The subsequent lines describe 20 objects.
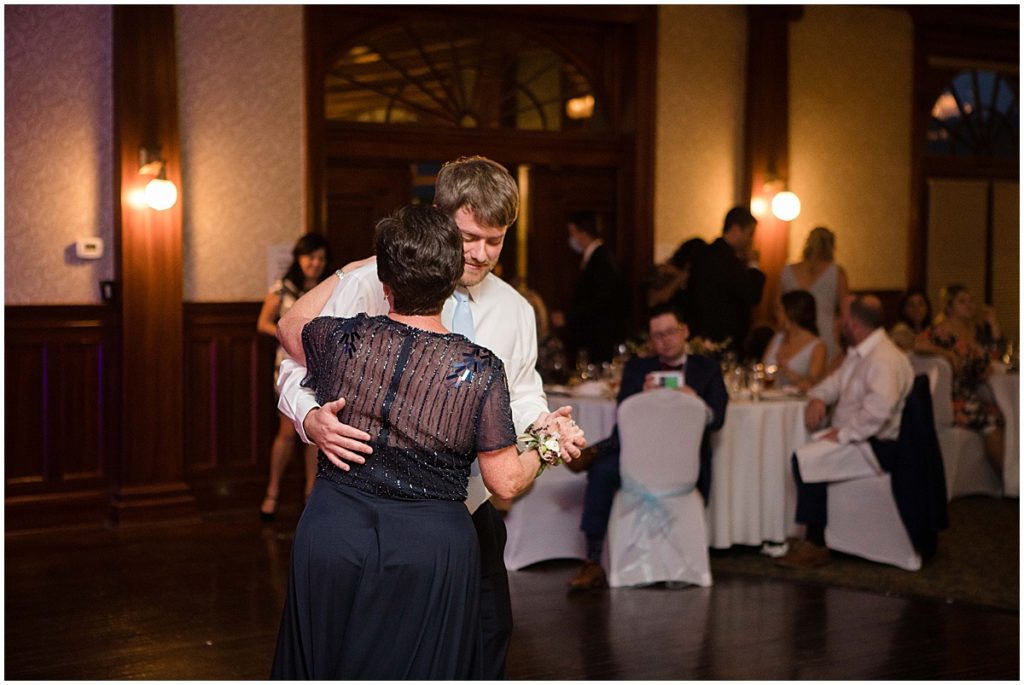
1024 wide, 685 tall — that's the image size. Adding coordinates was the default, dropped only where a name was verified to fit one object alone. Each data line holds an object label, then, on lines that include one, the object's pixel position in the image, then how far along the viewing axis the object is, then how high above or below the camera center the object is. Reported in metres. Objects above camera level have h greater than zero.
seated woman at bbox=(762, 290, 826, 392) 6.61 -0.43
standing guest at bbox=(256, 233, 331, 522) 6.71 -0.21
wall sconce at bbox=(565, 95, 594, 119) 8.38 +1.03
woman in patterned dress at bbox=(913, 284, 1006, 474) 7.41 -0.69
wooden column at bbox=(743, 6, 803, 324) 8.74 +0.94
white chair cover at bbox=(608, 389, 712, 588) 5.28 -1.00
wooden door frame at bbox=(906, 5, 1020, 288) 9.63 +1.63
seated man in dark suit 5.43 -0.58
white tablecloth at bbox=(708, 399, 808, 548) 5.92 -0.99
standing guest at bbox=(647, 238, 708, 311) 6.94 -0.08
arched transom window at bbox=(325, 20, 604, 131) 7.68 +1.13
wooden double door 7.83 +0.32
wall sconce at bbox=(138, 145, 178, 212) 6.68 +0.41
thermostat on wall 6.72 +0.05
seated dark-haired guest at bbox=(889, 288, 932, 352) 8.49 -0.30
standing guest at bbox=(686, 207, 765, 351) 7.34 -0.16
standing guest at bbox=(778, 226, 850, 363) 8.02 -0.08
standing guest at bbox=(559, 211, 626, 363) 7.69 -0.21
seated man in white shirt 5.70 -0.72
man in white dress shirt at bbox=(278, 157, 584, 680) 2.34 -0.14
